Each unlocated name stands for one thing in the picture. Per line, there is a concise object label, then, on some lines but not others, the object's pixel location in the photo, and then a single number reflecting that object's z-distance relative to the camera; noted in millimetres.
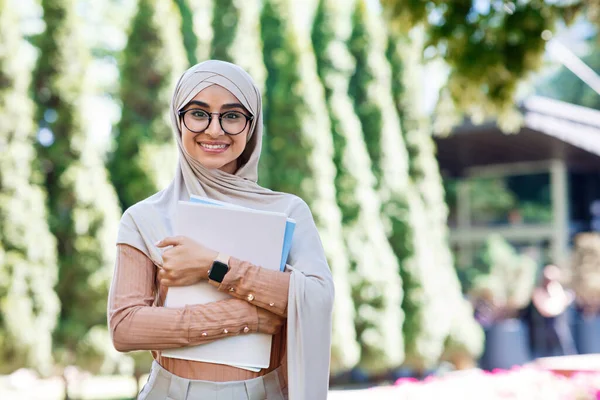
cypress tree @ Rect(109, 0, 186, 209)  8258
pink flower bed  4867
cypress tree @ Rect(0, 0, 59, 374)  7250
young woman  1660
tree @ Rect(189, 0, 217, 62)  9452
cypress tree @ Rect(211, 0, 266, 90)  9047
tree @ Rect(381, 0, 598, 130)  4621
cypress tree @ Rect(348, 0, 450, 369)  10352
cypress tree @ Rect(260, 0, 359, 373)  9141
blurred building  13461
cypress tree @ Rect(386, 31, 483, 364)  10961
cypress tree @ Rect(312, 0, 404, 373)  9688
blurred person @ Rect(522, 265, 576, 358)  11516
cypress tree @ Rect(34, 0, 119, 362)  7762
